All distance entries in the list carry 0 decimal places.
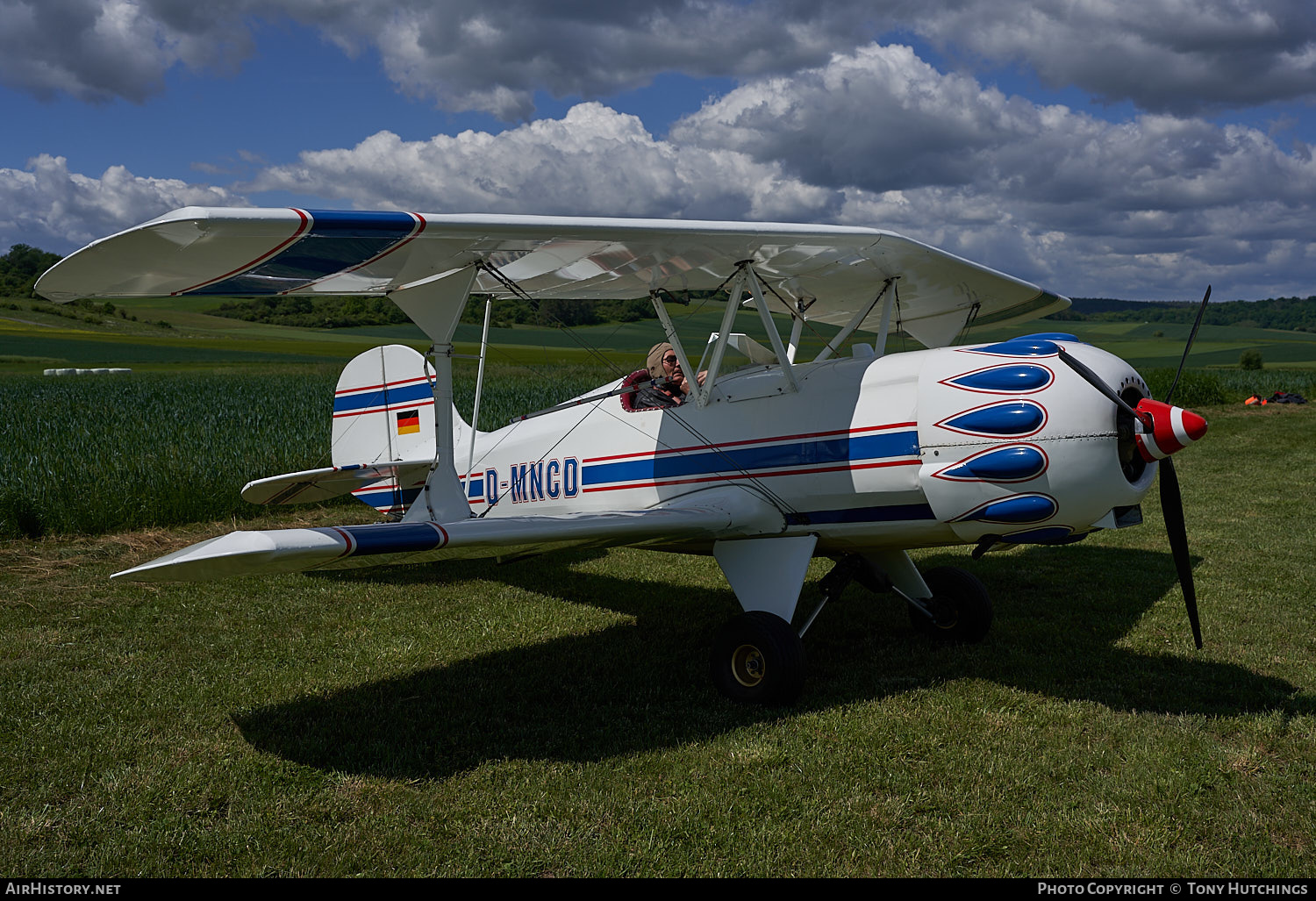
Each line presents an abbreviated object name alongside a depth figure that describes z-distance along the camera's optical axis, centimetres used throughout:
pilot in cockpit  609
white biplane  407
